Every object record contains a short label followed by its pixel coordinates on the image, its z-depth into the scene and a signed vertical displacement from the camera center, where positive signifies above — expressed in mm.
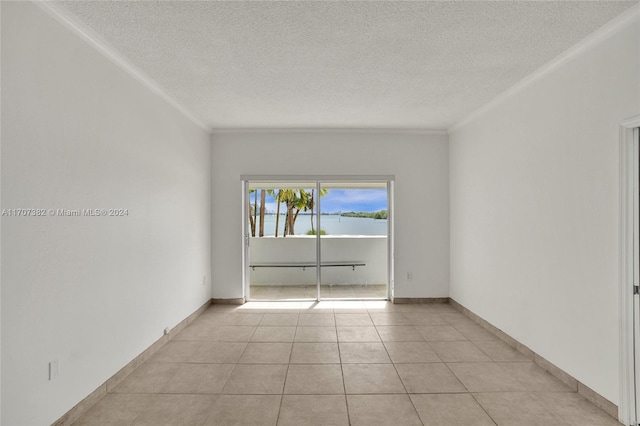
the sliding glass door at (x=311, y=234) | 5766 -353
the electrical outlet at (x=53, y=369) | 2229 -939
